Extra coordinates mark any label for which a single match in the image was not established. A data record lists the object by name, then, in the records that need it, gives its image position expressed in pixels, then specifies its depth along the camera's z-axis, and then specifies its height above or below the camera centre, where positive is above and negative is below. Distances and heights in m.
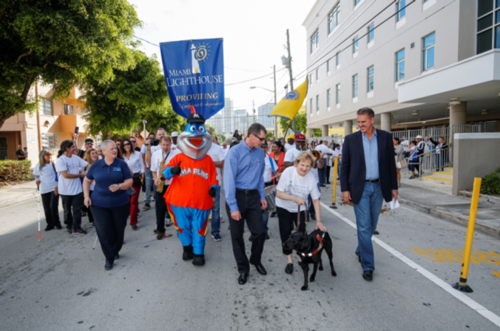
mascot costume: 4.41 -0.50
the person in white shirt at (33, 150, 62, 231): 6.63 -0.77
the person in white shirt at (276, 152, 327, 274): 4.14 -0.61
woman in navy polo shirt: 4.52 -0.69
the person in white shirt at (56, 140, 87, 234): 6.29 -0.64
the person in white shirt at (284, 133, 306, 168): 6.49 -0.19
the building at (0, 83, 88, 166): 21.92 +1.62
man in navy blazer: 4.12 -0.40
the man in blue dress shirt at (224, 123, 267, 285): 3.92 -0.54
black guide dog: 3.73 -1.16
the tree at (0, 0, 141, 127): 9.40 +3.37
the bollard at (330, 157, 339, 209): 8.64 -1.24
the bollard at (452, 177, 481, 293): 3.64 -1.12
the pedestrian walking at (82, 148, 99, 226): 6.64 -0.16
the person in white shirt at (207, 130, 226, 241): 5.75 -1.06
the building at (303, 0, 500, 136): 12.55 +4.59
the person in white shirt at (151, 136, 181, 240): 5.83 -0.53
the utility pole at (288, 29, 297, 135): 23.37 +6.53
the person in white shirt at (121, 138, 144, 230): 6.92 -0.29
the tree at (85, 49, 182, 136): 20.81 +3.44
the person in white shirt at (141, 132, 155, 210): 8.41 -0.77
